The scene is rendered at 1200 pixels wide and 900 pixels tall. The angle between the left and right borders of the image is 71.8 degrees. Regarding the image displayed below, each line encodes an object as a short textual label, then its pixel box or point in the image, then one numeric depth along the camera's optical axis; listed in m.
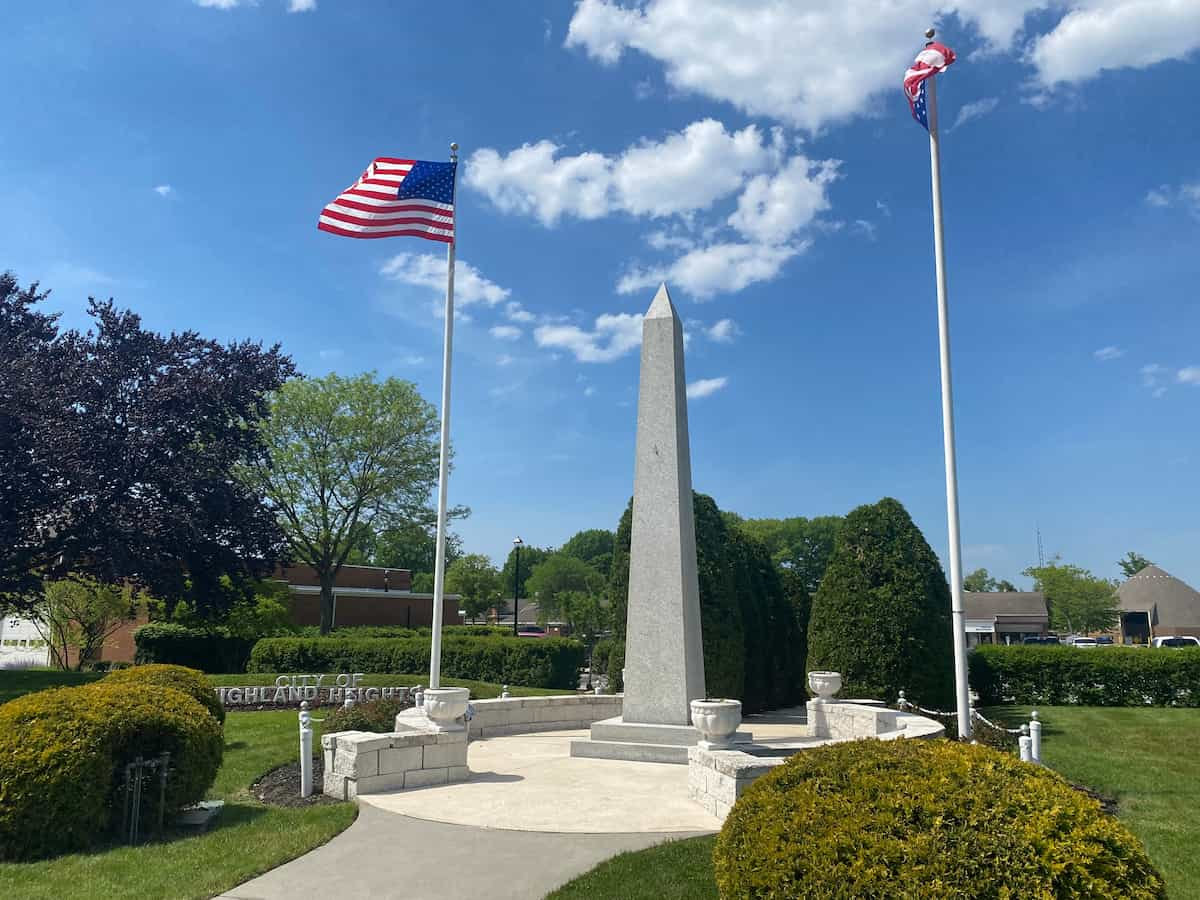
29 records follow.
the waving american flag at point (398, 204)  13.27
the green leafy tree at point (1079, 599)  64.94
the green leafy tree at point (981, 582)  133.75
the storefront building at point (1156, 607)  63.81
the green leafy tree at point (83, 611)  28.92
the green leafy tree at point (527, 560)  106.97
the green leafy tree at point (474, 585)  63.16
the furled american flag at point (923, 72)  11.27
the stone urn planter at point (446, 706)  10.55
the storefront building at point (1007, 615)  66.12
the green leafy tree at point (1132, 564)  96.50
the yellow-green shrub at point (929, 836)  4.04
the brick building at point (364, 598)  42.94
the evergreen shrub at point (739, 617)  18.08
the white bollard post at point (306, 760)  9.77
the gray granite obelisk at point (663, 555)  12.63
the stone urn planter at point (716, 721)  9.77
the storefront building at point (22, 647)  37.97
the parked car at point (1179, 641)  50.38
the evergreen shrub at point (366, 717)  11.91
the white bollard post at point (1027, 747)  9.03
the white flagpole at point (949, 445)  10.51
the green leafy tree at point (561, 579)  80.75
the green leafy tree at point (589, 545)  112.50
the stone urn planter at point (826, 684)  14.26
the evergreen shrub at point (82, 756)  7.19
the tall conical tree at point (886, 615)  16.59
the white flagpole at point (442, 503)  12.83
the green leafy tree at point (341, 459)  38.06
